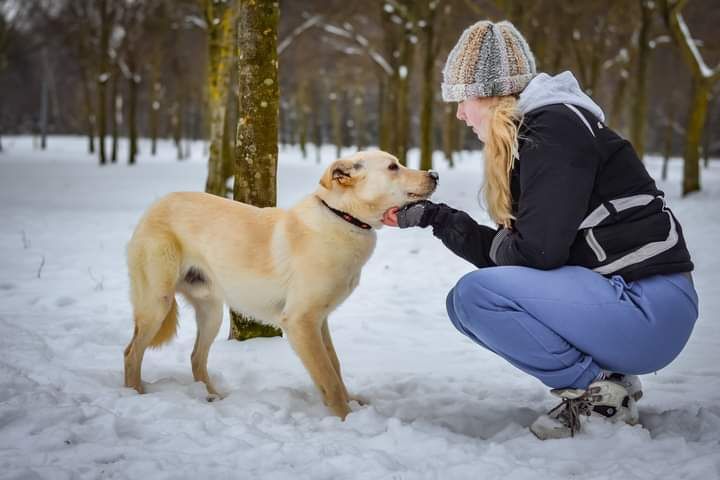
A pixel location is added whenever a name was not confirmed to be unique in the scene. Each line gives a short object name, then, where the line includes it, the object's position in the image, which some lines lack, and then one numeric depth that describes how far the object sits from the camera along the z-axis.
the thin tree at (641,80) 15.43
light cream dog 3.21
